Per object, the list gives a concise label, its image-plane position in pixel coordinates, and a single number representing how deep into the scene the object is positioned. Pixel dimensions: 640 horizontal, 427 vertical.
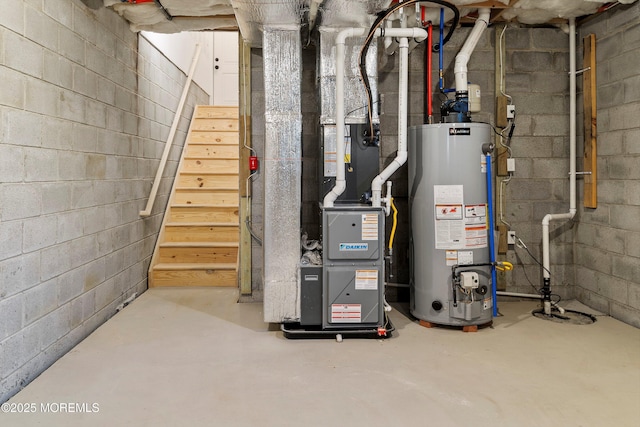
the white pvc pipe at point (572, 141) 3.33
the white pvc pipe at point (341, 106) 2.64
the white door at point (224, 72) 6.50
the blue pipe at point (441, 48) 3.13
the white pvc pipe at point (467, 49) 3.05
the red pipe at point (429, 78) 3.23
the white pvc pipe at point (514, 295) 3.43
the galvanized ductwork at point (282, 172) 2.75
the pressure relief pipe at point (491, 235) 2.89
